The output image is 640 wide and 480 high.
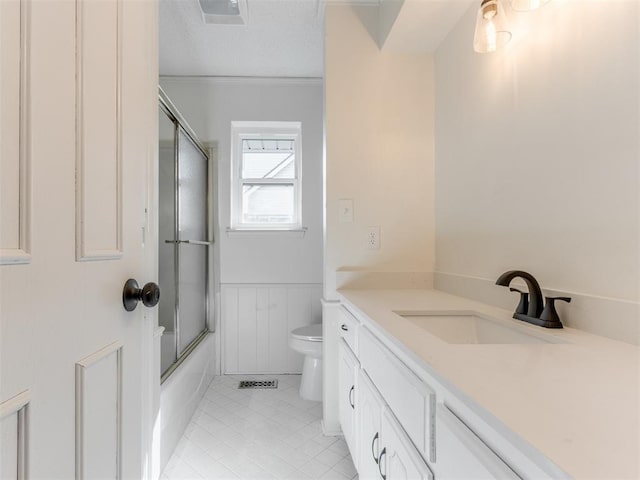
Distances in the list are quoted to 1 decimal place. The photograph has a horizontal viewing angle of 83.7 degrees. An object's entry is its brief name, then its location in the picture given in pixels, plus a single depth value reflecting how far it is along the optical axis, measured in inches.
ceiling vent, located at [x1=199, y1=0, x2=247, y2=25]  76.0
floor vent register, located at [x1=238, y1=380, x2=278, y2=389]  101.3
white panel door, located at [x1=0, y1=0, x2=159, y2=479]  17.9
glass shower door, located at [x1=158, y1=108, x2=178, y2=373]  84.0
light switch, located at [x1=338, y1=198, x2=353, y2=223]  73.4
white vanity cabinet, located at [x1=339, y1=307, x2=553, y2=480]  20.1
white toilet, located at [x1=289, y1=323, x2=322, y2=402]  89.7
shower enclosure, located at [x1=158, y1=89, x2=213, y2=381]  84.3
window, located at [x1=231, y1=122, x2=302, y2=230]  115.6
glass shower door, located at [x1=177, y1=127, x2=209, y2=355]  88.6
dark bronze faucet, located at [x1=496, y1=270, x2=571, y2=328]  37.2
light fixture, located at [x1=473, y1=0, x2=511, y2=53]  44.2
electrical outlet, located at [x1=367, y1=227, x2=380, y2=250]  73.9
